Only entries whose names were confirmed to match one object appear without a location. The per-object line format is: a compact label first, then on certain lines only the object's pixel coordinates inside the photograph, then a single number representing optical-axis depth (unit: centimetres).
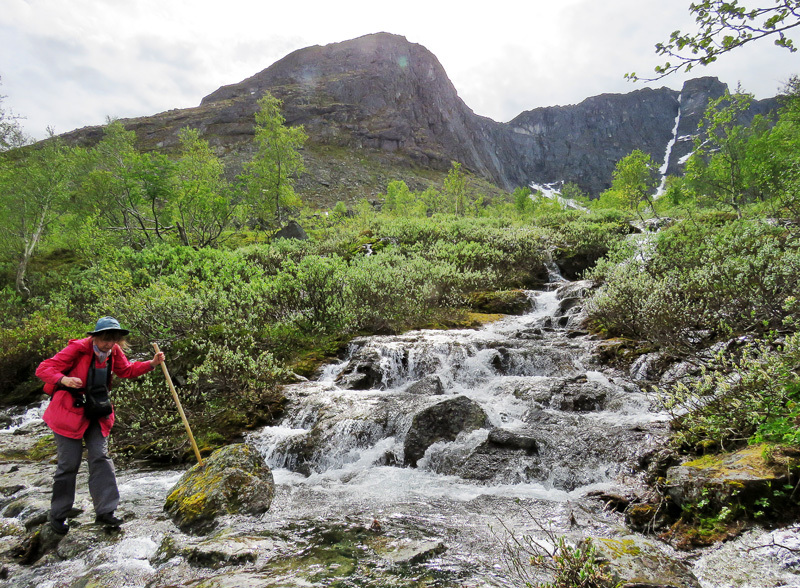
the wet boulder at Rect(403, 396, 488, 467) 711
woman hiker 507
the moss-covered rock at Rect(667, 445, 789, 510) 372
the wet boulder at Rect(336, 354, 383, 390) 1050
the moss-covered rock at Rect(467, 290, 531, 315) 1741
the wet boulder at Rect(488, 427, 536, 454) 657
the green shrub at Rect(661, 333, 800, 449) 422
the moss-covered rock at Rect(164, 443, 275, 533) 530
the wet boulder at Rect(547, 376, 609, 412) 805
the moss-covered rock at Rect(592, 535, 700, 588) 318
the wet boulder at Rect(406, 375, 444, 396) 977
